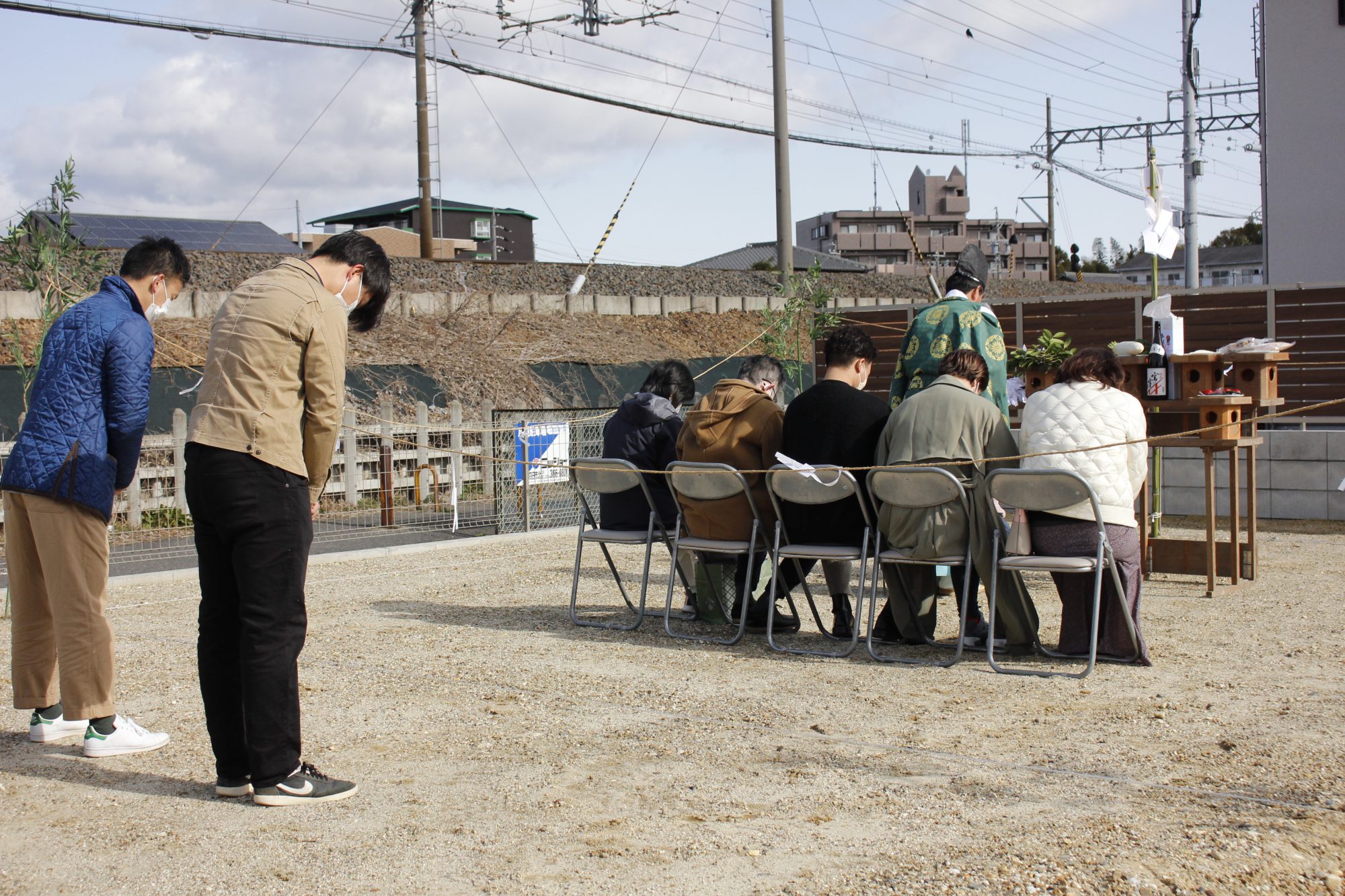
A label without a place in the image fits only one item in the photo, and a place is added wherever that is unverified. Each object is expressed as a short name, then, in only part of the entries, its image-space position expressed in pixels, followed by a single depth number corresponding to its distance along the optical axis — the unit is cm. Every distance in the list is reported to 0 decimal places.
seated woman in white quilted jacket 476
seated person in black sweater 524
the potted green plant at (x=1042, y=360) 711
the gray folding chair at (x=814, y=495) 504
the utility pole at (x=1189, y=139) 1786
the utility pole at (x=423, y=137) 2002
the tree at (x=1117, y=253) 11619
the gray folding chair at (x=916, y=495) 471
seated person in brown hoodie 547
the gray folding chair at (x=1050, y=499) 454
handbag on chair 476
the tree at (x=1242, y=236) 8080
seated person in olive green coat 486
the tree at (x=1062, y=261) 7262
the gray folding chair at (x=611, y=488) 573
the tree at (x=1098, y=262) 8775
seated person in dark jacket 604
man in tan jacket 317
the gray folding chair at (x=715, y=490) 532
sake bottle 667
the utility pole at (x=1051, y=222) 4341
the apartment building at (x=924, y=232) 7425
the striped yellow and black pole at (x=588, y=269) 1621
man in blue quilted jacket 374
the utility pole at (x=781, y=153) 1719
